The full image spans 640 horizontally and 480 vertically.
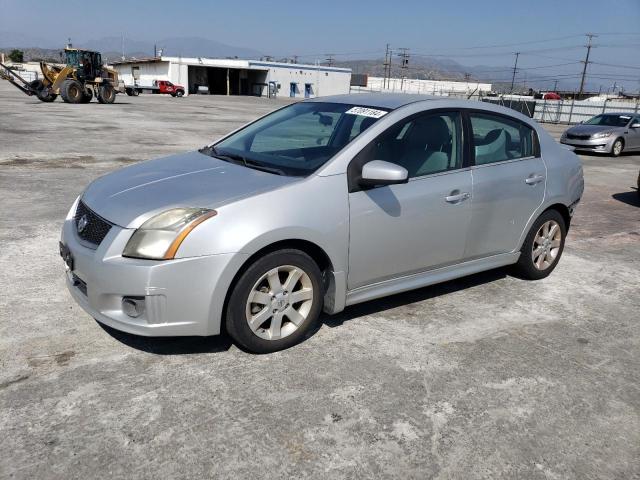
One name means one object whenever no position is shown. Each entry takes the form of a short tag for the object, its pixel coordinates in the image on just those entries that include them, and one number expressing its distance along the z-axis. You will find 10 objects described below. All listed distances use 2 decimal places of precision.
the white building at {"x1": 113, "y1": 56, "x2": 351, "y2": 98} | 62.50
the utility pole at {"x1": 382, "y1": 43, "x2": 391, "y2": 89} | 97.54
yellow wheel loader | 27.84
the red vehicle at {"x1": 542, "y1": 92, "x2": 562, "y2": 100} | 81.34
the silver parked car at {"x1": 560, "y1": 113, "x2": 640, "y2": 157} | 16.55
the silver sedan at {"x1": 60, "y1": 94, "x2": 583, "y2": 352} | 3.06
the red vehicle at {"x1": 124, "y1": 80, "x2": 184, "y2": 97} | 51.38
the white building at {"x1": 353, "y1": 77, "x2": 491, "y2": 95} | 95.22
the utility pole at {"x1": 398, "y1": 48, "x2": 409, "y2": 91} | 82.34
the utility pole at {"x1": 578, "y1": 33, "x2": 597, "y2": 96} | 81.25
